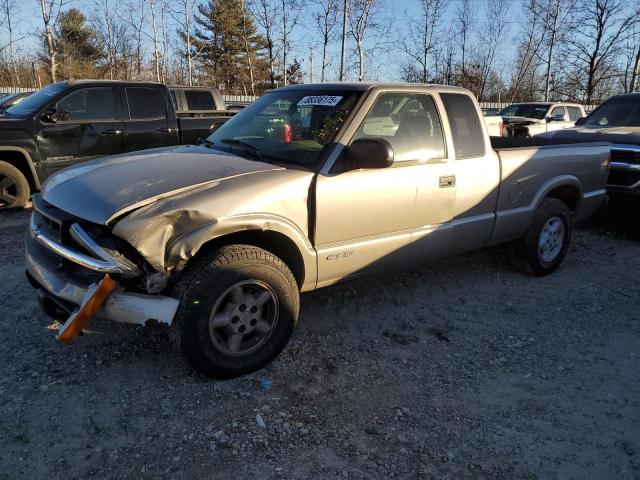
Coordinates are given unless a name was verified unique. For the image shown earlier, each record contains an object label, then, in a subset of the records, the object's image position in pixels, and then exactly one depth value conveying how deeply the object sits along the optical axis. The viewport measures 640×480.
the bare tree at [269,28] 23.77
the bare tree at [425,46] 26.02
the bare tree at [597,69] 27.34
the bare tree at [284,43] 23.82
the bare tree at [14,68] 27.22
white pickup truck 13.89
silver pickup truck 2.77
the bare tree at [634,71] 24.55
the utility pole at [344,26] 21.89
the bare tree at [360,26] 22.02
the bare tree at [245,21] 25.72
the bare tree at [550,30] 27.95
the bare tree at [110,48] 24.49
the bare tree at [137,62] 26.51
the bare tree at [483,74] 30.55
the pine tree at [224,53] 34.09
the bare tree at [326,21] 22.30
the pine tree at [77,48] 26.34
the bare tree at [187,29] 24.44
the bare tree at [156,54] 24.28
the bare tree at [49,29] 16.22
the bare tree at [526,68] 28.90
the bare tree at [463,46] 28.77
